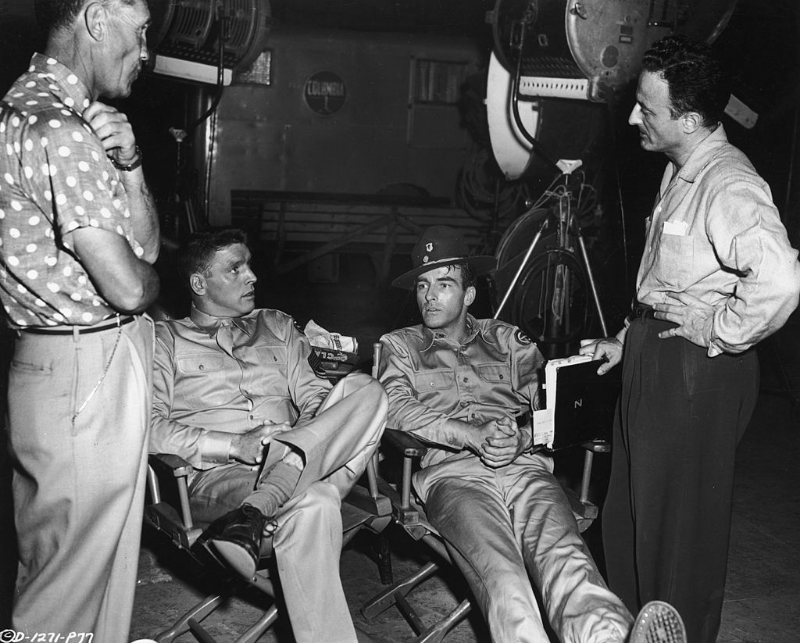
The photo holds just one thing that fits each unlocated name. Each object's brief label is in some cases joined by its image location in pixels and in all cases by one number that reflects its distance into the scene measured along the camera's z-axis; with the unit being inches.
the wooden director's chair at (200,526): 101.4
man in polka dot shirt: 75.6
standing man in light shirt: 92.7
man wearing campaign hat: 95.3
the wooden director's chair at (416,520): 107.7
